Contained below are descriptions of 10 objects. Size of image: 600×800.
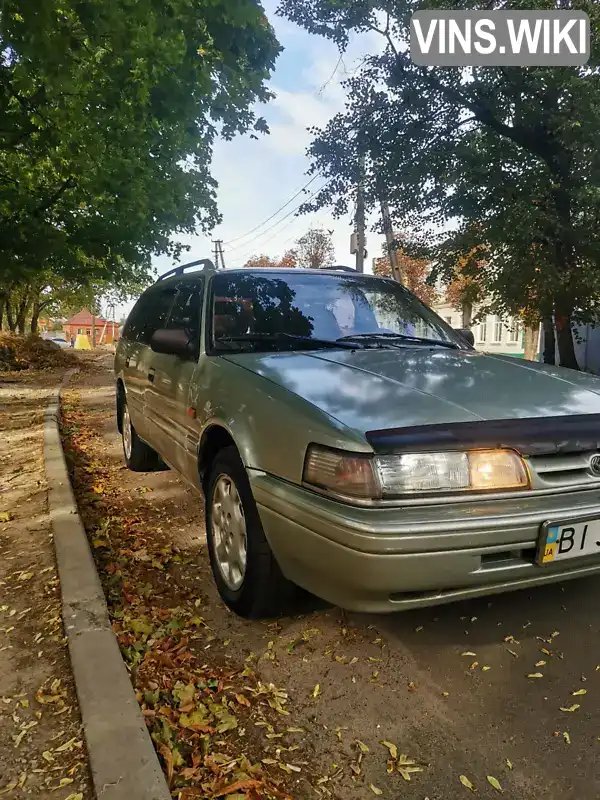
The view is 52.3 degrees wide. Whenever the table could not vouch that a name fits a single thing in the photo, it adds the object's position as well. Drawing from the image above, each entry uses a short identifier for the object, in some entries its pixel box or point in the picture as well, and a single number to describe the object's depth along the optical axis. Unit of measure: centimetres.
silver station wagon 217
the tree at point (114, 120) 481
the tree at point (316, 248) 4984
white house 4325
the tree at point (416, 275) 4409
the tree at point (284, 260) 5597
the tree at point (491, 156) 1252
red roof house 11812
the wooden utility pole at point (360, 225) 1585
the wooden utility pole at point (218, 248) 5385
